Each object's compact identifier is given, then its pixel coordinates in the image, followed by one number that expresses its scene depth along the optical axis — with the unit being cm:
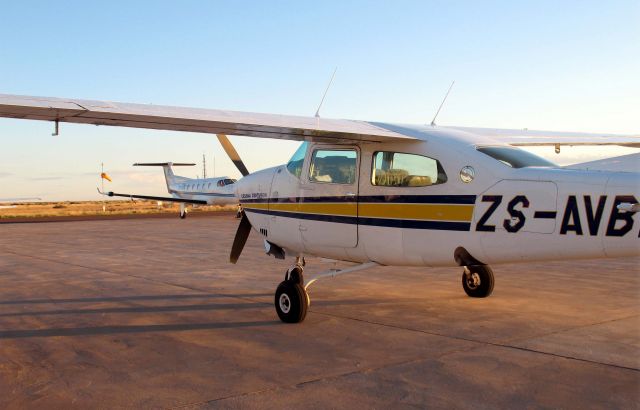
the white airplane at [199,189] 4175
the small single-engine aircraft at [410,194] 566
